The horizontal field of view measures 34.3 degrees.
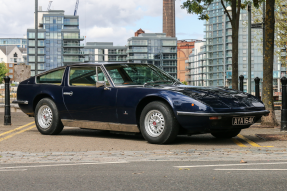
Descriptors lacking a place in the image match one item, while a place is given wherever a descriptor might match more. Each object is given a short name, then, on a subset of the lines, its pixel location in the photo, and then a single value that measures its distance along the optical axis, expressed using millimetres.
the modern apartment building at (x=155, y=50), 154500
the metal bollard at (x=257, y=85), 13695
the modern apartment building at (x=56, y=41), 137125
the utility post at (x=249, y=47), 17166
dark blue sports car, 7699
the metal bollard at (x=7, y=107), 12062
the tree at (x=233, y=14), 15508
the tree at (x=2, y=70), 122000
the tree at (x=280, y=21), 33312
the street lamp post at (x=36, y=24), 34281
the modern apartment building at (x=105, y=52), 160125
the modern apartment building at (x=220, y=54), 133000
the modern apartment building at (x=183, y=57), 197000
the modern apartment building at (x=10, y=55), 186000
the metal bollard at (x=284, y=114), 10002
